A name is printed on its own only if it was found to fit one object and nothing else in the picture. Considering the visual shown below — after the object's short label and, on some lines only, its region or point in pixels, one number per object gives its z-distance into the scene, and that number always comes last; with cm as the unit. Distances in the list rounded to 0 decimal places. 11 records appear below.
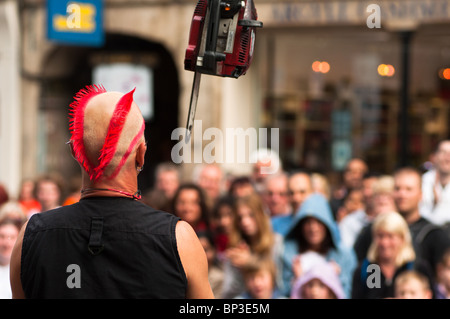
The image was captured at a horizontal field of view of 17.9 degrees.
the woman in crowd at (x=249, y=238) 960
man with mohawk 407
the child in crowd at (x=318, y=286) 835
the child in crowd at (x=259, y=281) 881
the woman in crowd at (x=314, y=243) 961
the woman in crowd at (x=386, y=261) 867
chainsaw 452
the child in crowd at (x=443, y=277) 843
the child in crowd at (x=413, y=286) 803
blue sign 2184
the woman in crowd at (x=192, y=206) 1109
